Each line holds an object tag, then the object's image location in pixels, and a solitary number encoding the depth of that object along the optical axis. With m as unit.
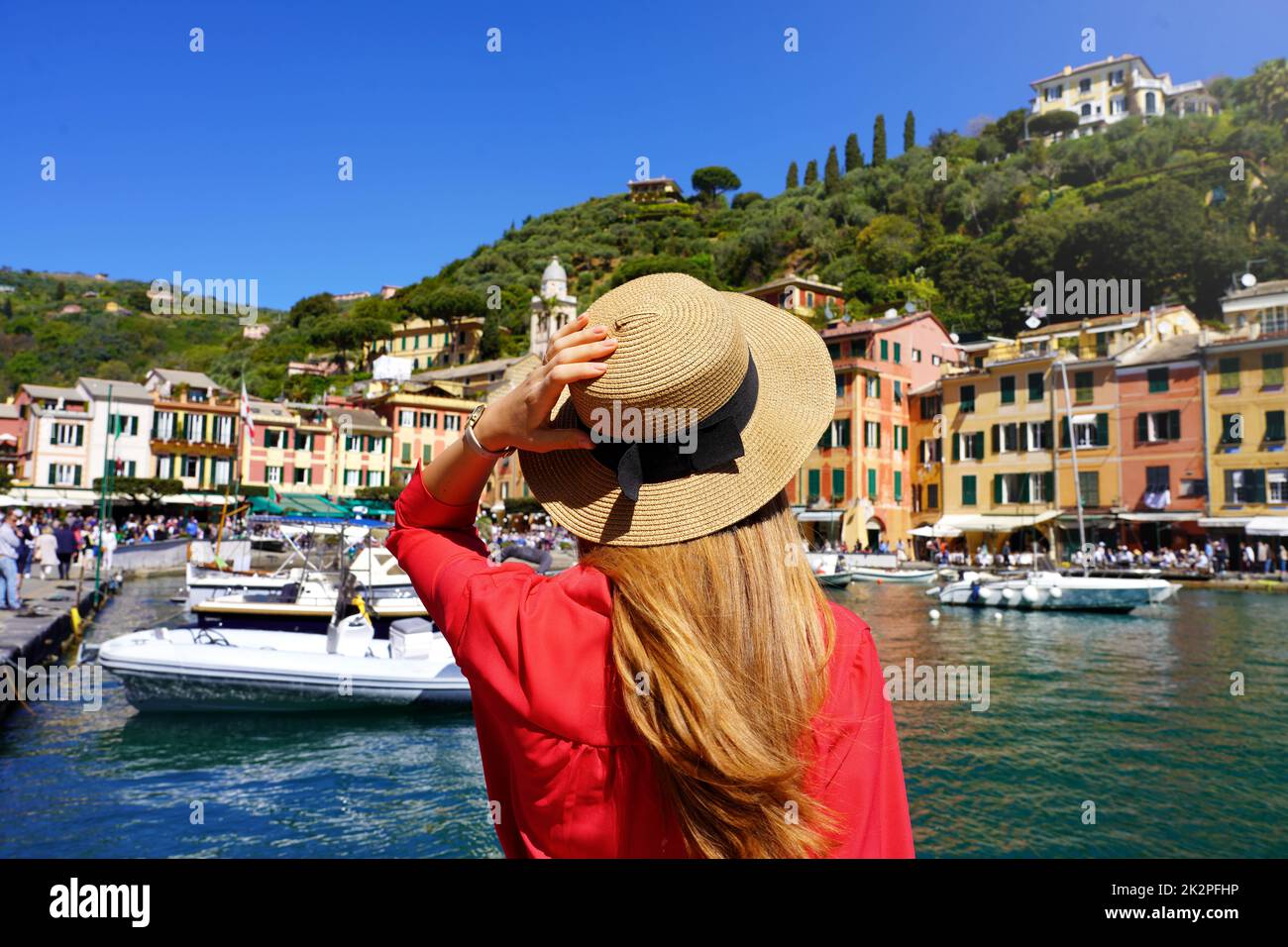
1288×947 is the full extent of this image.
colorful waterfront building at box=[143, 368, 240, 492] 54.23
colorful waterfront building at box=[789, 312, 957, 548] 43.47
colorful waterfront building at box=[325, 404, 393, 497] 59.94
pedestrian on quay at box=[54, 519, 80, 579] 24.09
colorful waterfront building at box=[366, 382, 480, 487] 62.22
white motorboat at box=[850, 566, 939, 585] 34.03
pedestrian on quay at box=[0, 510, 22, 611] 14.83
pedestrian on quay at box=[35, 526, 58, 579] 24.92
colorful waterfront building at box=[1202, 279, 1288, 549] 33.00
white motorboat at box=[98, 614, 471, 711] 10.93
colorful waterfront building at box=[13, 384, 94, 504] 50.88
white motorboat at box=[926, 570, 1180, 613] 23.02
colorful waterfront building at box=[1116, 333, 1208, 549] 35.06
